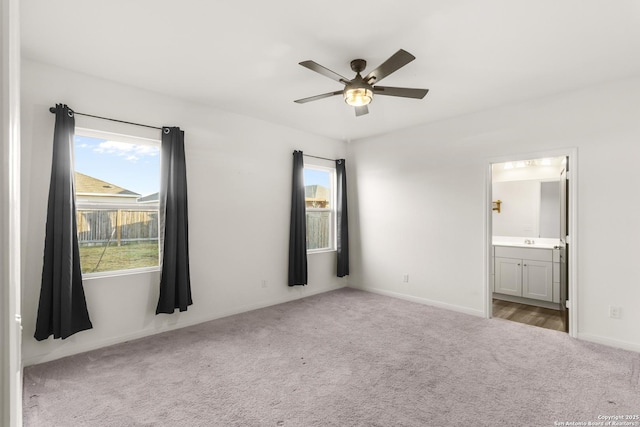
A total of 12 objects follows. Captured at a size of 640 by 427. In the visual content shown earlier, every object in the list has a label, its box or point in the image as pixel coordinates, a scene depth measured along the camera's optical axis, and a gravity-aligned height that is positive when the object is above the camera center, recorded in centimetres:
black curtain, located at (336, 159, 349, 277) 539 -16
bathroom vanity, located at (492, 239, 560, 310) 451 -89
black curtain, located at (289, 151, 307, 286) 470 -27
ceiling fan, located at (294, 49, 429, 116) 245 +102
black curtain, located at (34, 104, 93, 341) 274 -28
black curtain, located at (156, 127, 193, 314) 343 -14
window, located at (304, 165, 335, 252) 529 +8
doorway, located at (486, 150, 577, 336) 385 -47
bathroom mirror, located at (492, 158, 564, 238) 501 +22
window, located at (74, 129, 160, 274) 312 +12
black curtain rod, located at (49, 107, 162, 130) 281 +90
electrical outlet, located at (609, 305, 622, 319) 317 -99
